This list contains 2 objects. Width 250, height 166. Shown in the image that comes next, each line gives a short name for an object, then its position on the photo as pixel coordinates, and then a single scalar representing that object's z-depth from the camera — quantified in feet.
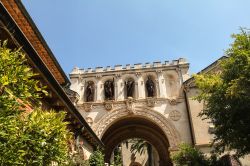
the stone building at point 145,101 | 69.45
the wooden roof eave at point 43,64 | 20.82
